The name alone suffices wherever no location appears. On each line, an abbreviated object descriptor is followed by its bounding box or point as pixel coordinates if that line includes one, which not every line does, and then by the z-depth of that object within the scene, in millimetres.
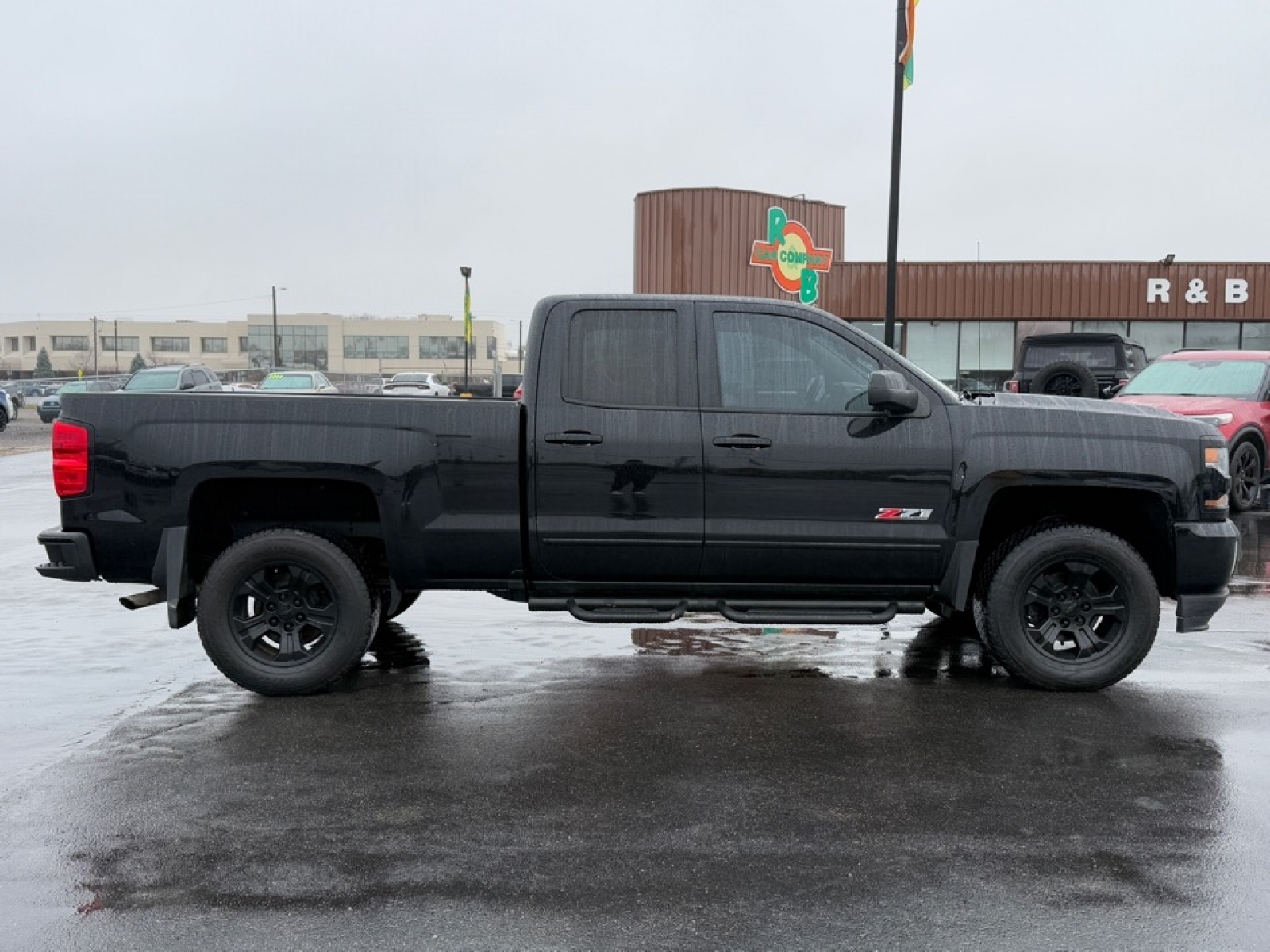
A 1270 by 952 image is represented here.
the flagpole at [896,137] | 14773
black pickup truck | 5574
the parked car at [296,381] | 31625
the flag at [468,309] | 42531
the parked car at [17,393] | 46100
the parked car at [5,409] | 31219
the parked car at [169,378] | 26766
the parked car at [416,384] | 34372
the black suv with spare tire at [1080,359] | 17297
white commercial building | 128750
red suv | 12625
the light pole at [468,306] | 41747
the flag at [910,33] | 14836
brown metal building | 28844
